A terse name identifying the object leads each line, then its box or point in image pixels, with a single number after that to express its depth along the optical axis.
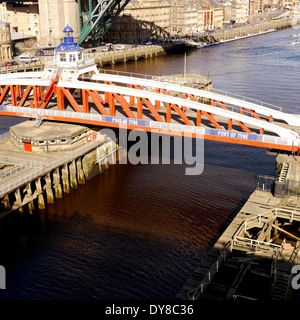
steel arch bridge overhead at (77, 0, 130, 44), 138.62
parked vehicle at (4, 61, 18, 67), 113.88
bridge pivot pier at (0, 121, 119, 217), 49.03
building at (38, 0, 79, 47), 134.88
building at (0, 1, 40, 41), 152.38
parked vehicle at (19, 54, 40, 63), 119.06
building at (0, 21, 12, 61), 123.54
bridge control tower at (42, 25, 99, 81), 60.31
